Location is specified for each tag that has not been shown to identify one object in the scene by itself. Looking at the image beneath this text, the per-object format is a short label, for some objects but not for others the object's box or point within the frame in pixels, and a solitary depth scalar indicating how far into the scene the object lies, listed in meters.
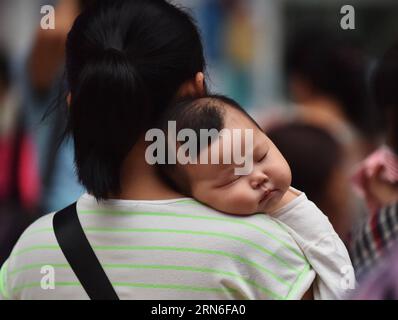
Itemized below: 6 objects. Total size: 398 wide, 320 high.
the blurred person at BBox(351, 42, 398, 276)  5.47
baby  3.86
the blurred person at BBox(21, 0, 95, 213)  6.68
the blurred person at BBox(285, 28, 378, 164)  8.48
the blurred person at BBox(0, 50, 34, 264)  7.31
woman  3.84
